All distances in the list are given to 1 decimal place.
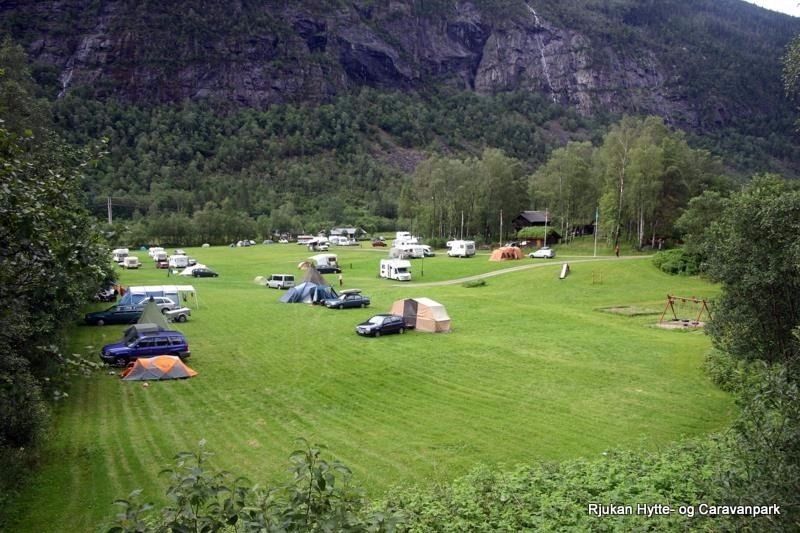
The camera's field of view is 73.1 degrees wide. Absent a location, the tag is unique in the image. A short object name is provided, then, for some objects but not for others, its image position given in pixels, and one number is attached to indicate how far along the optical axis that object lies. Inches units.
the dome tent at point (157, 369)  882.1
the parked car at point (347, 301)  1539.1
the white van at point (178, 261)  2434.8
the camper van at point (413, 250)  2617.4
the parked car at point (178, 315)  1333.9
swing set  1286.9
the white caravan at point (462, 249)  2696.9
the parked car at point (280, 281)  1971.0
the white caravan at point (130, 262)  2486.0
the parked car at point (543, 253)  2500.5
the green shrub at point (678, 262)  1852.9
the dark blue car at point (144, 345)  944.3
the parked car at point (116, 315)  1289.4
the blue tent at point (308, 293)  1624.0
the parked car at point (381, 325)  1175.6
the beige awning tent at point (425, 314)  1213.7
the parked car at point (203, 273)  2267.5
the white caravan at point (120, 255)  2571.4
